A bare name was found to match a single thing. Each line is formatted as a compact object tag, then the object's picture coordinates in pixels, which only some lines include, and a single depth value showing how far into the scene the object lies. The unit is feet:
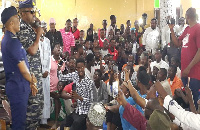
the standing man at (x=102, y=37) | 18.02
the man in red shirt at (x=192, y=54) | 9.30
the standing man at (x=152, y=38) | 17.53
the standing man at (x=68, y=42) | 16.98
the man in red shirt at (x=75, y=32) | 18.77
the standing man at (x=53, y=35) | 15.65
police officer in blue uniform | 6.94
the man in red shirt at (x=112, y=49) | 16.74
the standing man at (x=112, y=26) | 19.37
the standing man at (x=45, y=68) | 10.37
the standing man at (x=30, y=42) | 7.69
